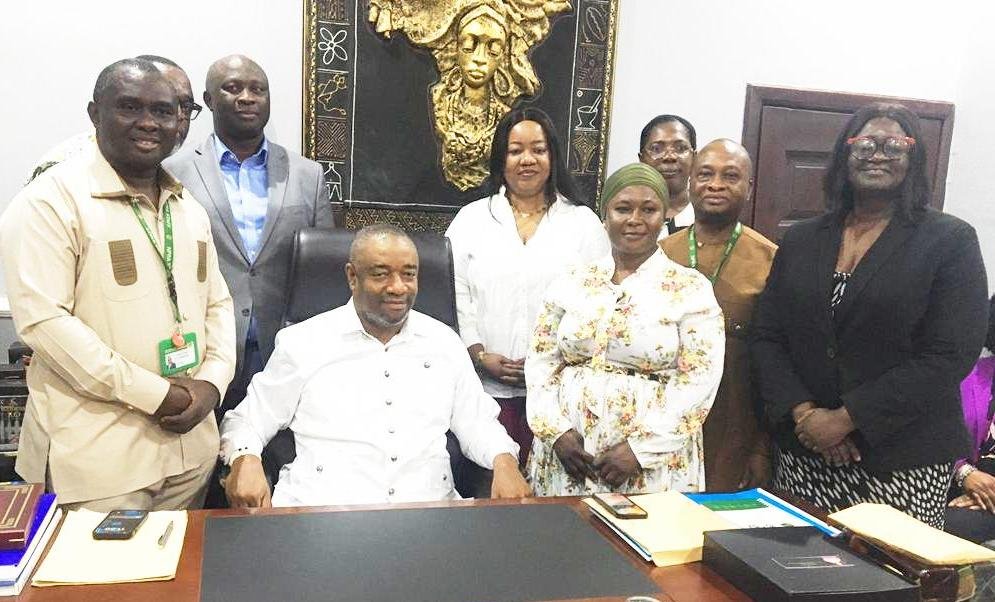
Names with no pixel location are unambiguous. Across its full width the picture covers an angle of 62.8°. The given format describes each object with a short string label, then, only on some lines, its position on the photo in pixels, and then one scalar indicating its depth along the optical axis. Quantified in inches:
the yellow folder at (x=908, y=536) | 52.6
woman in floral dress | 82.0
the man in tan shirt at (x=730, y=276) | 98.3
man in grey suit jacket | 104.2
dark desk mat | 50.4
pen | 54.3
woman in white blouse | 104.1
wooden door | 157.5
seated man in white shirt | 83.3
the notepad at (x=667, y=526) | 56.9
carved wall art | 133.6
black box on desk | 49.4
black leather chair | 96.6
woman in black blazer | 82.9
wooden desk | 48.4
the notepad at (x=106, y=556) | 50.1
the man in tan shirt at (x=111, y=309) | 70.1
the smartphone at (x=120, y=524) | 54.9
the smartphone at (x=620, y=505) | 62.3
